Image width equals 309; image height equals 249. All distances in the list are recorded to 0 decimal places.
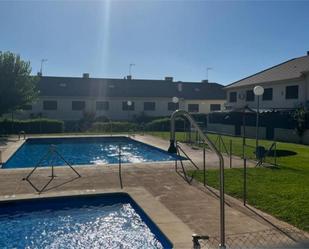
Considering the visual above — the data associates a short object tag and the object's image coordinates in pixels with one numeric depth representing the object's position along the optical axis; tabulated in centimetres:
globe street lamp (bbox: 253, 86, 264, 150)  1049
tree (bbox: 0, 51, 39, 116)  1920
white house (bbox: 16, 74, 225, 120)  2828
